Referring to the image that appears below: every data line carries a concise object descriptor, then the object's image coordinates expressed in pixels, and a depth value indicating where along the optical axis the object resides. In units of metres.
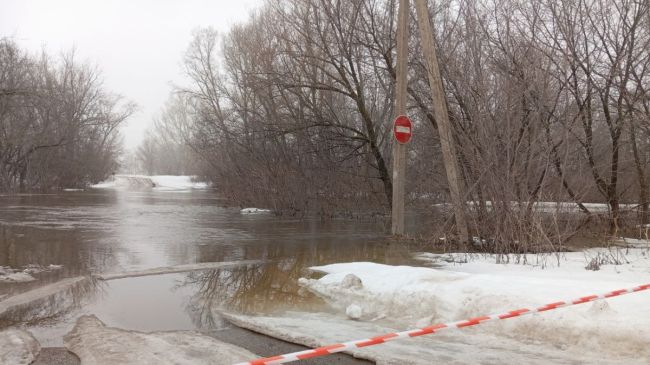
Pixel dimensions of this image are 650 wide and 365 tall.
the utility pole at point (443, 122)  10.79
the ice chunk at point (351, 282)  7.30
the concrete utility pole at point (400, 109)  12.24
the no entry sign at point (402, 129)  11.73
